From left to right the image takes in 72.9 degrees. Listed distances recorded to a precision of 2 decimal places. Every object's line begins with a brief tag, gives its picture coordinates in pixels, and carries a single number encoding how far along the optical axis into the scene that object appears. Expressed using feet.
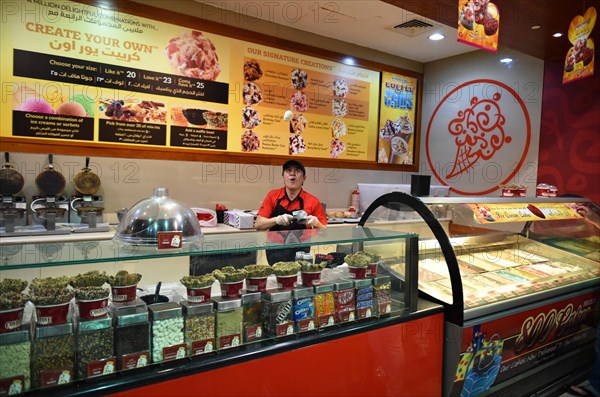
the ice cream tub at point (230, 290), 5.70
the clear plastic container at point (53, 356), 4.26
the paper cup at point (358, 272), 6.91
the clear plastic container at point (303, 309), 5.99
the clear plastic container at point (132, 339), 4.73
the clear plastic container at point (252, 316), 5.65
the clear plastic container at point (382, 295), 6.89
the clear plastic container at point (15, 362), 4.07
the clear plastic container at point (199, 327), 5.18
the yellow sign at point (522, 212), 8.88
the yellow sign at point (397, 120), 19.31
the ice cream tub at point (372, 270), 7.06
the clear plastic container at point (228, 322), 5.39
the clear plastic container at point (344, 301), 6.47
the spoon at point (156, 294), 5.51
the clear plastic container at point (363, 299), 6.68
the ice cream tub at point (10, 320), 4.22
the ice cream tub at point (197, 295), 5.39
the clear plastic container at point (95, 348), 4.50
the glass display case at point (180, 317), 4.47
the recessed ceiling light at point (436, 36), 16.51
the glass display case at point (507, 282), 7.47
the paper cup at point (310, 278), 6.43
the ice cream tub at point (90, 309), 4.66
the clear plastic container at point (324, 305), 6.26
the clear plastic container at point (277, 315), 5.82
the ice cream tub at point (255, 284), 5.96
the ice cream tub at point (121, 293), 5.12
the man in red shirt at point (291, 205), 10.95
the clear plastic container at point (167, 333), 4.96
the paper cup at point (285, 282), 6.21
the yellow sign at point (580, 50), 10.89
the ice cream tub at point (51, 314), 4.45
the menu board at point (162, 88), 11.45
